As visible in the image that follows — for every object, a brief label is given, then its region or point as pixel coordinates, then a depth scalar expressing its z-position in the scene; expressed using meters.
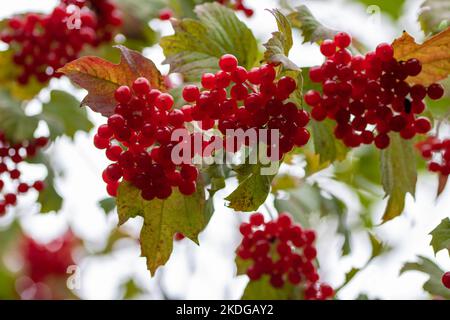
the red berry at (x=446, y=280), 0.68
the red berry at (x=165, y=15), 0.89
